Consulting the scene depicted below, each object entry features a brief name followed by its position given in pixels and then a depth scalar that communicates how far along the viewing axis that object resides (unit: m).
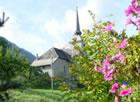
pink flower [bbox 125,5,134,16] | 3.08
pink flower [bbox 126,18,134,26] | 3.19
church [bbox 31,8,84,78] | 35.89
